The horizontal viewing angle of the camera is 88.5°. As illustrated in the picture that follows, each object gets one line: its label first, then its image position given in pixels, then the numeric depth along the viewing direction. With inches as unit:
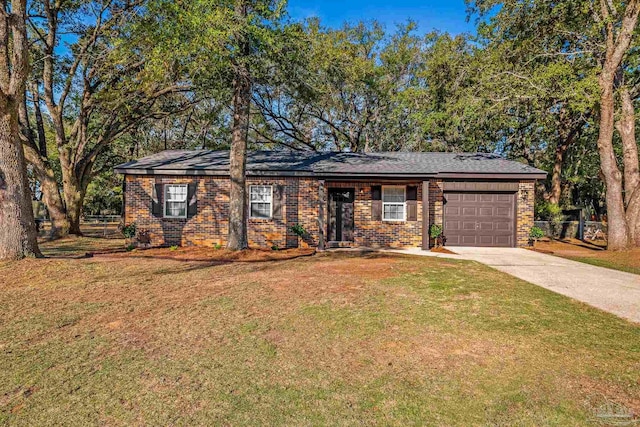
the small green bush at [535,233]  469.4
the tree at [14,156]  281.4
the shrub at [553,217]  609.3
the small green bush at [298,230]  446.0
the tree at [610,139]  410.9
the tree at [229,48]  326.0
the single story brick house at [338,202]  465.1
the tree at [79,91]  507.2
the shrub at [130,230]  441.4
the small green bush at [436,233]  459.5
